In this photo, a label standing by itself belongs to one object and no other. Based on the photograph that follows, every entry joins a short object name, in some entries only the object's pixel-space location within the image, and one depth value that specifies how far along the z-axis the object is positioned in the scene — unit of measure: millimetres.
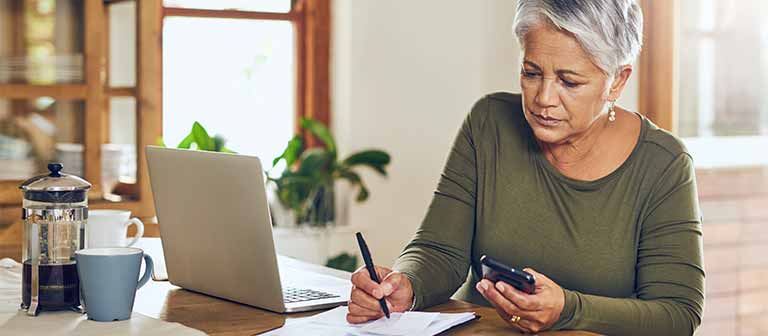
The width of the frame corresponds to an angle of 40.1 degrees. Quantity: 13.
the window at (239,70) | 3859
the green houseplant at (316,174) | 3801
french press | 1644
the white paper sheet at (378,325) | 1561
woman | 1842
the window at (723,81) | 3340
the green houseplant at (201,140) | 3585
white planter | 3873
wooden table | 1609
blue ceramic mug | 1582
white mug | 2014
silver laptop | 1690
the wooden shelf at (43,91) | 3086
